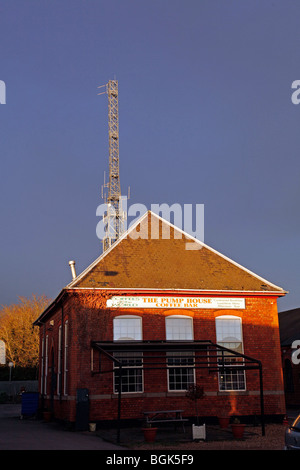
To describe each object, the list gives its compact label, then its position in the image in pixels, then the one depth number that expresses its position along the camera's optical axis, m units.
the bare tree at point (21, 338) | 56.41
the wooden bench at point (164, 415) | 20.38
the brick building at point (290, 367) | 34.28
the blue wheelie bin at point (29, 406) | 28.89
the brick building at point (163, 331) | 21.75
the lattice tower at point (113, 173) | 48.69
